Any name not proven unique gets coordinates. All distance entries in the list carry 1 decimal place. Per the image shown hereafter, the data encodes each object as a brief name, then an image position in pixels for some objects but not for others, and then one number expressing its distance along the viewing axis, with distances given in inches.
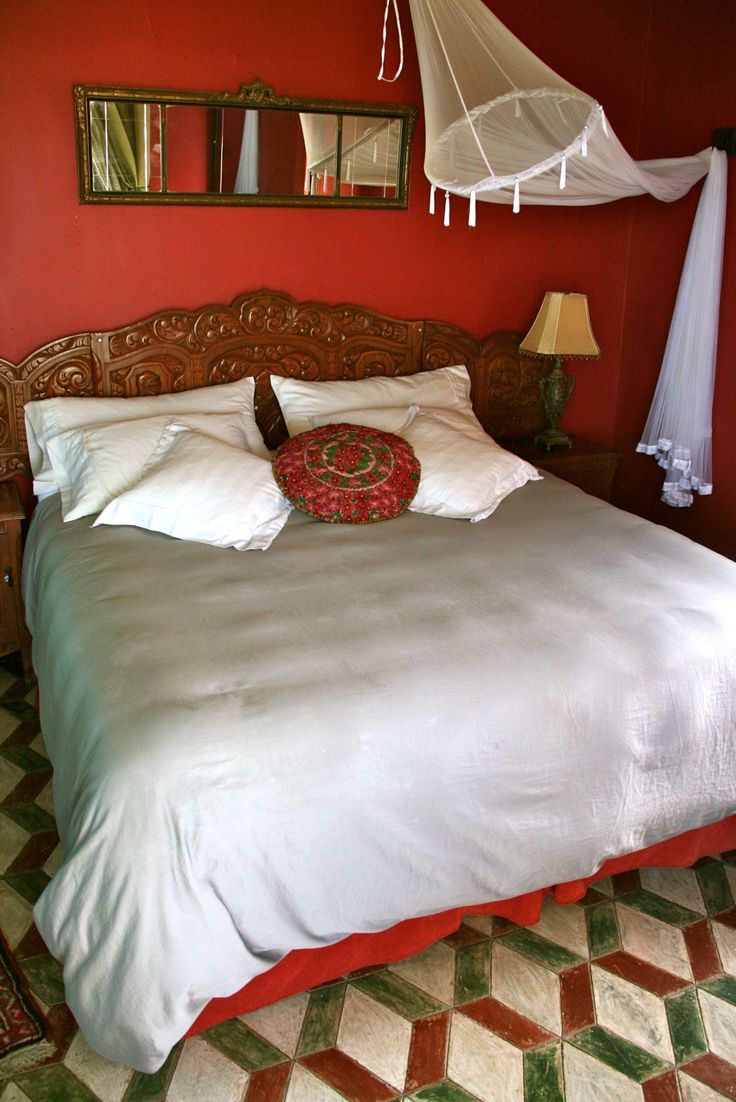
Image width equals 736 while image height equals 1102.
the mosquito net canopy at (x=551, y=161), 108.2
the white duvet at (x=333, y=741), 74.5
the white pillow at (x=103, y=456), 124.1
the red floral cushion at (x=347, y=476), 121.3
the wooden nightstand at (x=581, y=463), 160.7
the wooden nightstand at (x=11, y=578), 128.6
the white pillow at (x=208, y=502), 115.4
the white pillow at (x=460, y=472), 127.0
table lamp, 155.5
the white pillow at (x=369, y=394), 144.4
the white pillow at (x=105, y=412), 133.6
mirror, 131.3
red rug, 82.0
